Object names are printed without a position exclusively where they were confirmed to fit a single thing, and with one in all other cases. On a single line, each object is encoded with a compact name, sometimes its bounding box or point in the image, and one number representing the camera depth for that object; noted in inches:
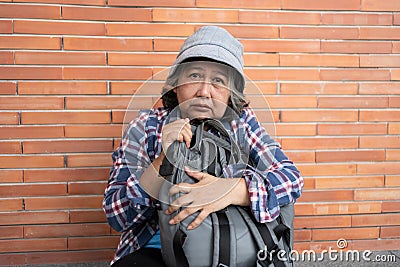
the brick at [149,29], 88.9
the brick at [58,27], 86.5
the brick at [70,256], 92.6
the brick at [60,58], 87.4
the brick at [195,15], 89.7
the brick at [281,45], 92.5
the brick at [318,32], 93.0
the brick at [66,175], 90.3
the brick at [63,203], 91.0
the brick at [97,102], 89.8
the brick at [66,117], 89.0
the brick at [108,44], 88.4
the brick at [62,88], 88.1
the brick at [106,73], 89.1
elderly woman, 58.2
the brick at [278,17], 91.6
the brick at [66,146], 89.5
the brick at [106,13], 87.5
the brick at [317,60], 93.7
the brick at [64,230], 91.7
